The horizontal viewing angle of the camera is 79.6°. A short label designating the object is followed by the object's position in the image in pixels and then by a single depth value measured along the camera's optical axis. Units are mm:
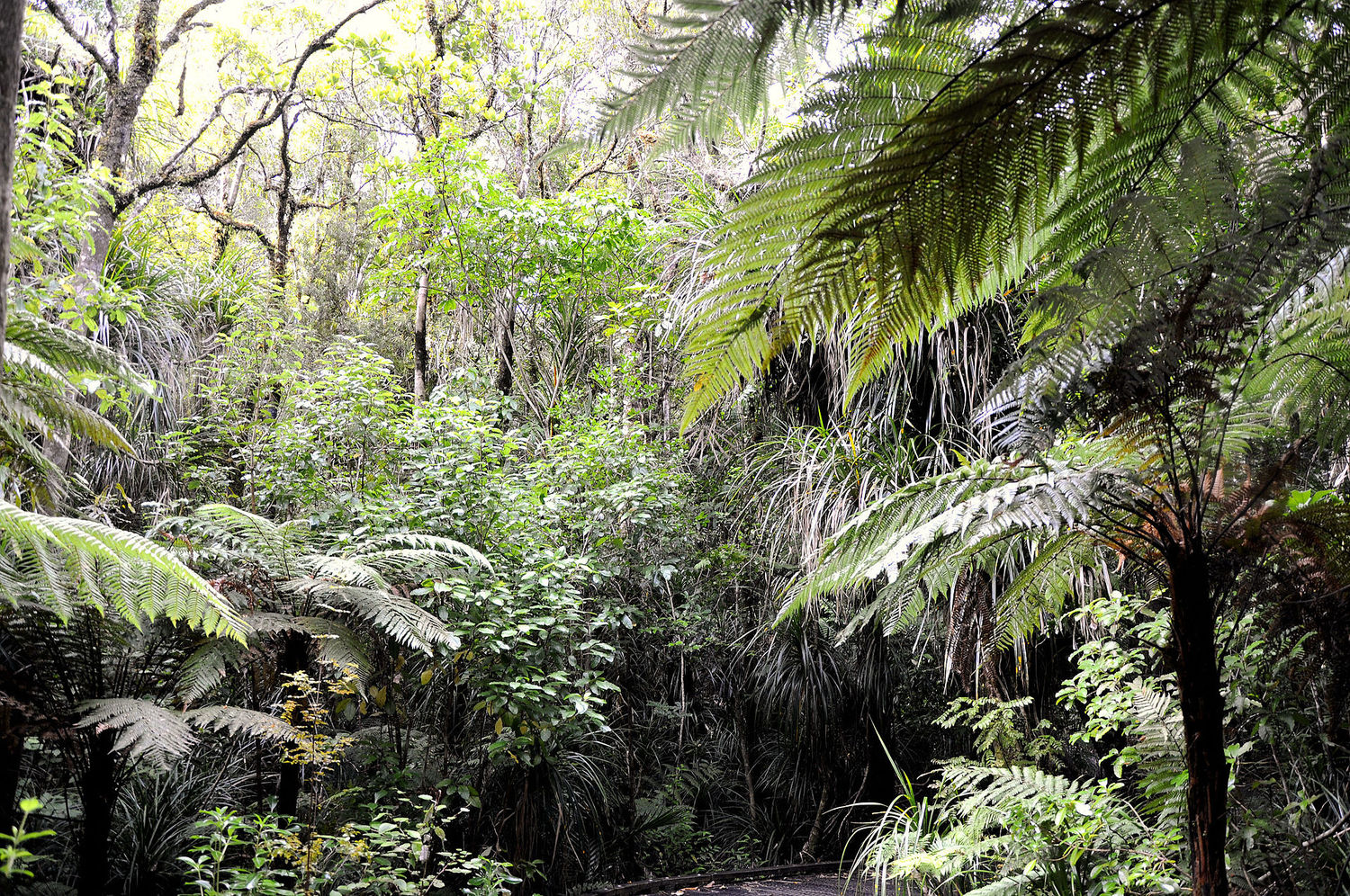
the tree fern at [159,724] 3098
